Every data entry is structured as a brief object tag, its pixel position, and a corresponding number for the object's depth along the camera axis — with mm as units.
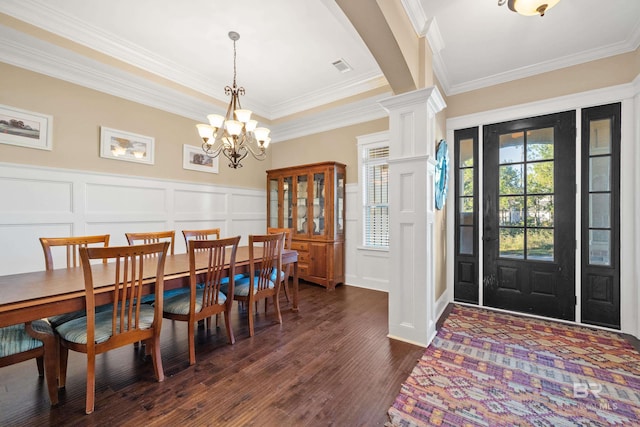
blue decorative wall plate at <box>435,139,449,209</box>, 2818
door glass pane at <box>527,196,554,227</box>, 3037
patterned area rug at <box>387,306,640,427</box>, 1577
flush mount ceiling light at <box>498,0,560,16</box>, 1812
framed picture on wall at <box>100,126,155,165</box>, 3326
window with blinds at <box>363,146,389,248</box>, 4183
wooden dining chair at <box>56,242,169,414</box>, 1589
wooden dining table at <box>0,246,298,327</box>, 1407
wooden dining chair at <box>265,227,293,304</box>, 3272
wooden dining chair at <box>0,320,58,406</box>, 1494
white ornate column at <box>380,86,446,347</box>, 2400
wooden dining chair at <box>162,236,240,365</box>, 2100
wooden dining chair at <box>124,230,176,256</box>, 2775
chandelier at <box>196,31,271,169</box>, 2695
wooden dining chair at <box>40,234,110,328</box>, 1918
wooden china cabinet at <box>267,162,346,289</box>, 4250
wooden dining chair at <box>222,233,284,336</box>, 2607
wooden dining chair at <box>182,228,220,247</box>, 3293
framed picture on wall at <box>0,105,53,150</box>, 2701
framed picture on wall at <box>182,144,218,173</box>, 4107
